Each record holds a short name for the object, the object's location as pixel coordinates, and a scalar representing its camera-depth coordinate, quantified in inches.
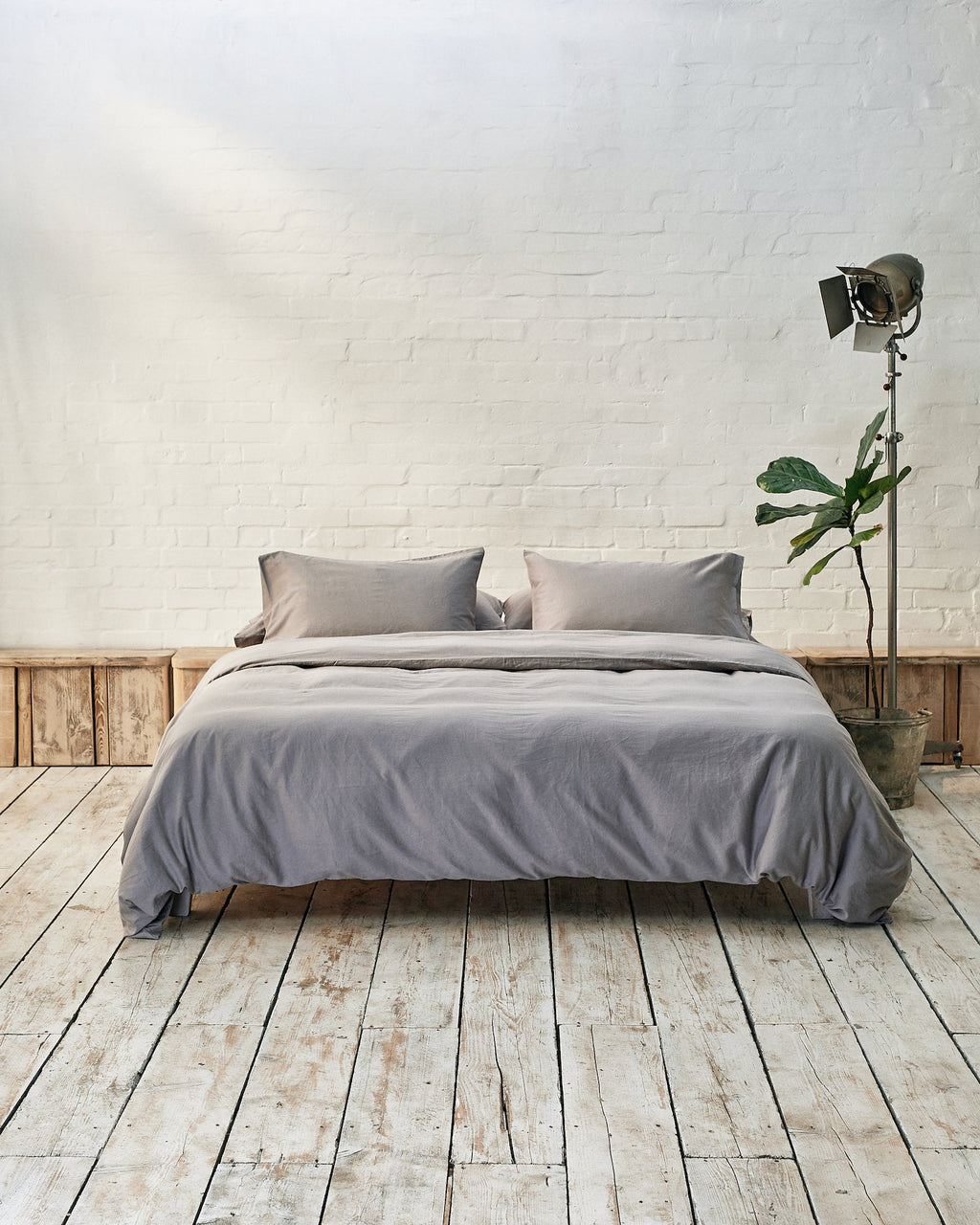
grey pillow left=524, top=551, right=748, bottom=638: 162.6
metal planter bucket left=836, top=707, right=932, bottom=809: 159.0
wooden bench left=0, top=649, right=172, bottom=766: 180.7
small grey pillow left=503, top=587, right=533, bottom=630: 173.8
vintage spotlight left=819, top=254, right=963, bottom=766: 163.6
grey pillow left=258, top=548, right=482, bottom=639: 163.2
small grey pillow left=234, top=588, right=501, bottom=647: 165.5
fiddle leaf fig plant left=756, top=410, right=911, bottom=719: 157.6
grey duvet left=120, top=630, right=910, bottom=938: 112.1
